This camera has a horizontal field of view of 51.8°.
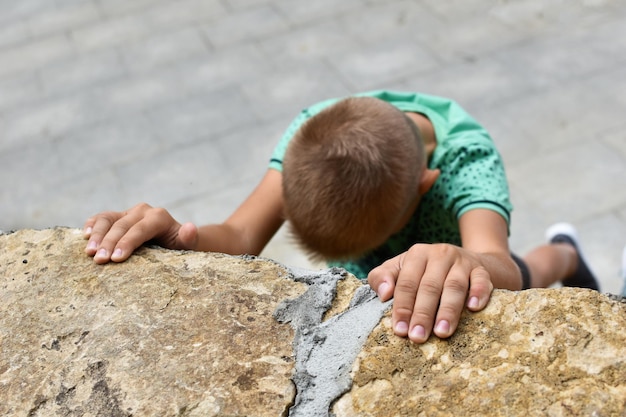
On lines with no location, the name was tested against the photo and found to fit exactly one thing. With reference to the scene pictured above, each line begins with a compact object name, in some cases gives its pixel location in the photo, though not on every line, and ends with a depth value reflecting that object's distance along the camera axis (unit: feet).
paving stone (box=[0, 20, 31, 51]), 14.37
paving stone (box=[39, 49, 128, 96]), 12.53
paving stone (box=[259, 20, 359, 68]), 12.44
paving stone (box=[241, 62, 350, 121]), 11.29
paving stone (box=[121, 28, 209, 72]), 12.87
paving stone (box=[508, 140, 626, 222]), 8.87
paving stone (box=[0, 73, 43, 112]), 12.42
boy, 2.79
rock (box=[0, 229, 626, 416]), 2.37
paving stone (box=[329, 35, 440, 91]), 11.57
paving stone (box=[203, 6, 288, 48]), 13.20
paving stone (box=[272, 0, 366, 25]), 13.55
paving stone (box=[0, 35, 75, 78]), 13.37
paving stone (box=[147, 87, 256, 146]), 10.99
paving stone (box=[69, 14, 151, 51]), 13.69
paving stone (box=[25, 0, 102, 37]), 14.52
